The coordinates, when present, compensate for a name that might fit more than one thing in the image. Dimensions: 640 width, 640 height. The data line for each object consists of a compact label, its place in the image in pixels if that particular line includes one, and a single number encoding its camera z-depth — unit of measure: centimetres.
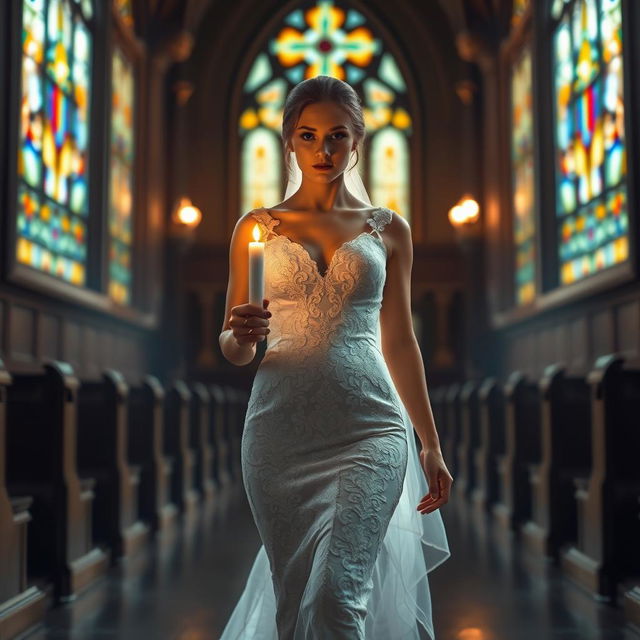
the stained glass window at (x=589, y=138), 918
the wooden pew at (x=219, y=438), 1146
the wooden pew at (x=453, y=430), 1167
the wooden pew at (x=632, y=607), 445
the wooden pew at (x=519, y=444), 786
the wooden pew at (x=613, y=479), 520
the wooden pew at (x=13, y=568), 421
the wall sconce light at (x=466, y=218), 1283
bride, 230
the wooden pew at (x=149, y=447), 785
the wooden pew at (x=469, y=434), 1059
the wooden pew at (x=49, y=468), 525
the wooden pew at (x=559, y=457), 652
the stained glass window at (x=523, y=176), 1291
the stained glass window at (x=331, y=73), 1570
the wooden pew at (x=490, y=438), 938
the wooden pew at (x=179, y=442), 913
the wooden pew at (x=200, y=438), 1030
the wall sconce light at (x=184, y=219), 1331
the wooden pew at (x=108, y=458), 656
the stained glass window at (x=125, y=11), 1287
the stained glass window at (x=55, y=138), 913
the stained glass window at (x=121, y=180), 1279
